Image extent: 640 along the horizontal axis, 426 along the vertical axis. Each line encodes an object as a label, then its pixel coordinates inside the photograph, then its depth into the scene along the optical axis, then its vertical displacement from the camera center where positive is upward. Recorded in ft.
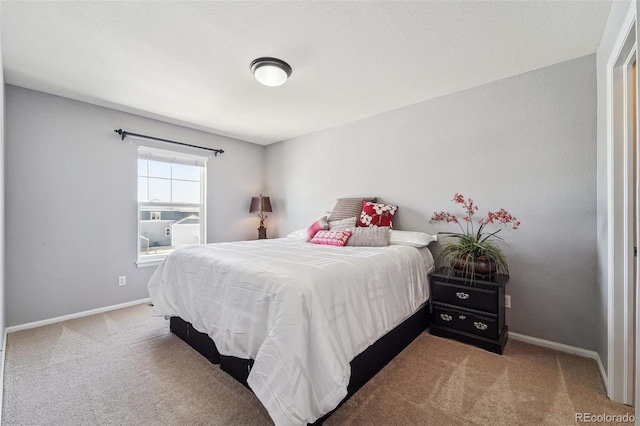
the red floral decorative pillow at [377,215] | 10.09 -0.12
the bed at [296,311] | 4.25 -2.06
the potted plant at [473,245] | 7.58 -1.02
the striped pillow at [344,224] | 10.11 -0.47
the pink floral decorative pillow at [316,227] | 10.45 -0.59
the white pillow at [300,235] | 10.69 -0.96
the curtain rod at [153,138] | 10.48 +3.22
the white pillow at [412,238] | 8.69 -0.90
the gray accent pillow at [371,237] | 8.77 -0.83
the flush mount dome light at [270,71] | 7.02 +3.84
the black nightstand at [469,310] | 7.04 -2.76
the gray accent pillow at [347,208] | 10.76 +0.16
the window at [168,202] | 11.55 +0.54
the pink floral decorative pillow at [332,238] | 9.13 -0.91
